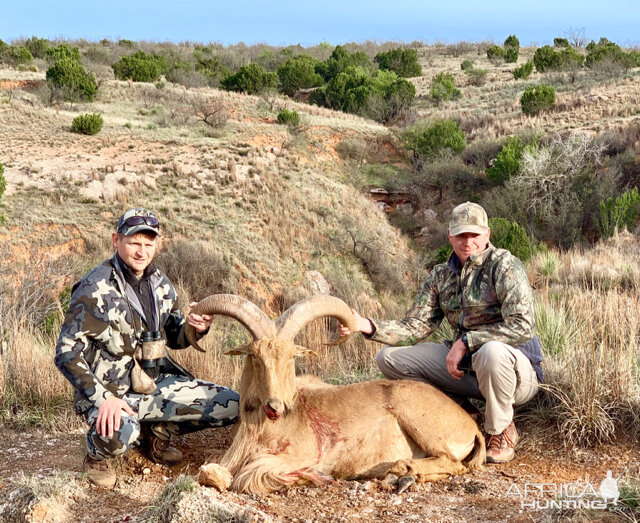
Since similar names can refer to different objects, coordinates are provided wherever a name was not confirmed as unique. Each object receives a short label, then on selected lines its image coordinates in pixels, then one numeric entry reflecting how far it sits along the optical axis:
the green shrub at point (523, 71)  46.81
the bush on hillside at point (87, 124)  26.78
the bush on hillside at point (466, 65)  53.25
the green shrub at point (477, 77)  48.56
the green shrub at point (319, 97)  44.59
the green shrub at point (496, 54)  56.29
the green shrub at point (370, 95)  41.19
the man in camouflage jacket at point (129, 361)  4.27
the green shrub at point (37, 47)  52.25
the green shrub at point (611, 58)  42.72
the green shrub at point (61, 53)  42.59
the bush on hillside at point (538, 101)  35.38
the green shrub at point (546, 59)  46.02
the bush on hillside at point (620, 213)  20.94
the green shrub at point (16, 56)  44.58
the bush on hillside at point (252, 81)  42.16
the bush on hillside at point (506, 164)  27.59
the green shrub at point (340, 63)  52.25
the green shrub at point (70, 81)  31.64
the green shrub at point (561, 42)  58.60
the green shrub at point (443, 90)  43.05
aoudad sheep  4.27
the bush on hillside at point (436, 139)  32.16
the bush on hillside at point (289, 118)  32.62
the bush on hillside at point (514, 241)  18.50
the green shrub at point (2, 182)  20.19
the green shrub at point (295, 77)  48.28
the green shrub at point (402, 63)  54.09
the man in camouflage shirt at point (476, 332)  4.72
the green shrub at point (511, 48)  55.75
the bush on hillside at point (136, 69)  41.25
